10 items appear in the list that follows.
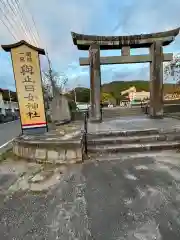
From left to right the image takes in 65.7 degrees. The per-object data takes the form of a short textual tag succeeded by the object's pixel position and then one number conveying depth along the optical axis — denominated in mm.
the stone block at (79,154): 3383
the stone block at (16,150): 4062
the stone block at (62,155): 3399
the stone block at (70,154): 3380
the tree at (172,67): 7985
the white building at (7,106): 28442
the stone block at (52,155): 3427
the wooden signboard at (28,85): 4475
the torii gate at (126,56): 6561
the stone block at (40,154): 3507
